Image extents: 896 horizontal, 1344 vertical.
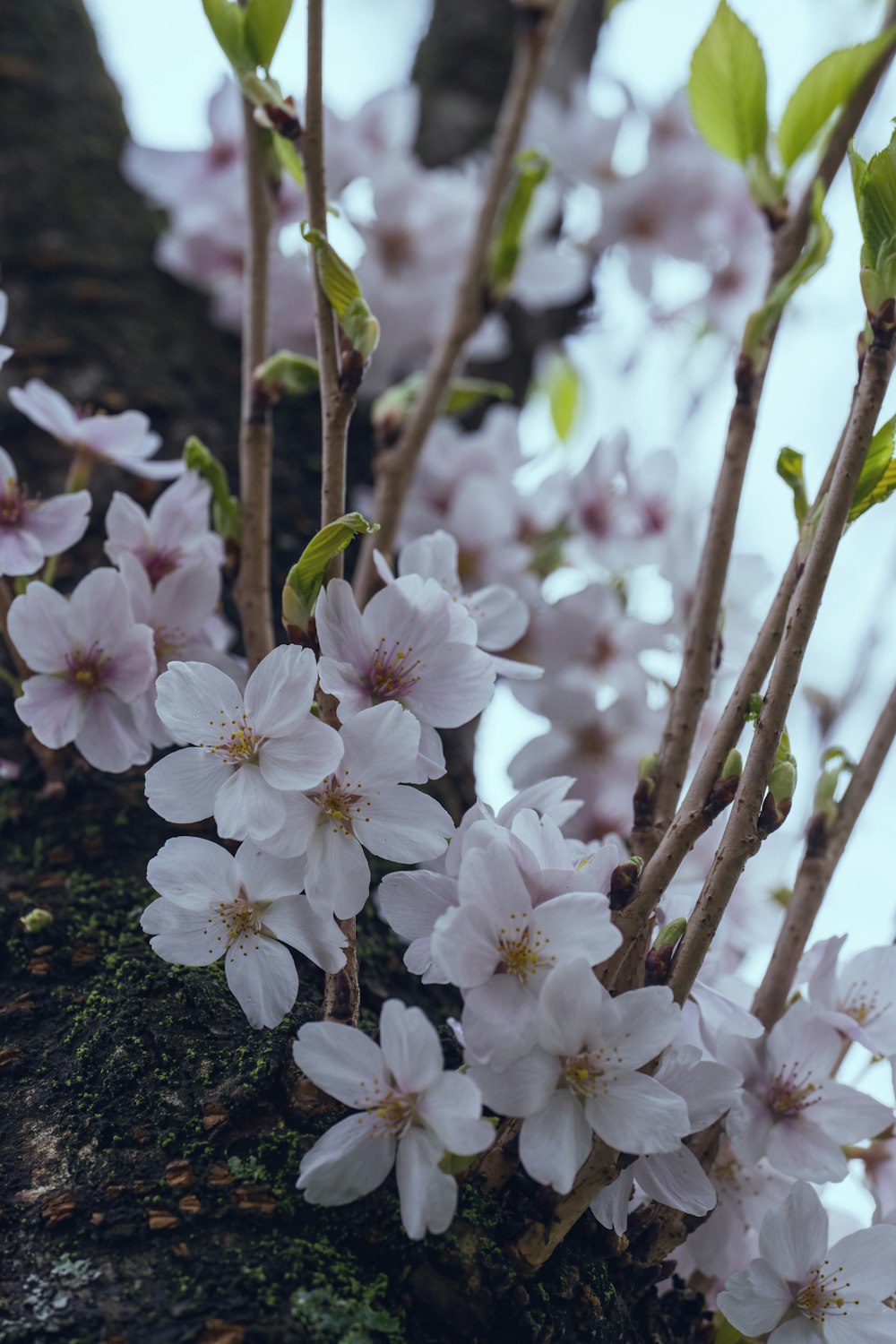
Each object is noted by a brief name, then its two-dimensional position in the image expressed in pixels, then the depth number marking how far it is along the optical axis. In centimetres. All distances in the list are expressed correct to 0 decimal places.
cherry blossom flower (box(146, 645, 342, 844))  44
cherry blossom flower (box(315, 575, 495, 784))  46
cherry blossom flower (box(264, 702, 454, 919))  44
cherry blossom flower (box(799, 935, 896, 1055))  47
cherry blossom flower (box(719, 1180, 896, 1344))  45
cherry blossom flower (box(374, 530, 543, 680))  49
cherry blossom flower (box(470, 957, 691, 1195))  43
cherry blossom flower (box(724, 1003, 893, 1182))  46
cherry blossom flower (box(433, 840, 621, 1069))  43
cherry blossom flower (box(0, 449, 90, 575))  50
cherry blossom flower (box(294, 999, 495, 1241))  42
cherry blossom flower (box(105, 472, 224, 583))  51
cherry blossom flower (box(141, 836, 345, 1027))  44
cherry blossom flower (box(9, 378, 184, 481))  53
